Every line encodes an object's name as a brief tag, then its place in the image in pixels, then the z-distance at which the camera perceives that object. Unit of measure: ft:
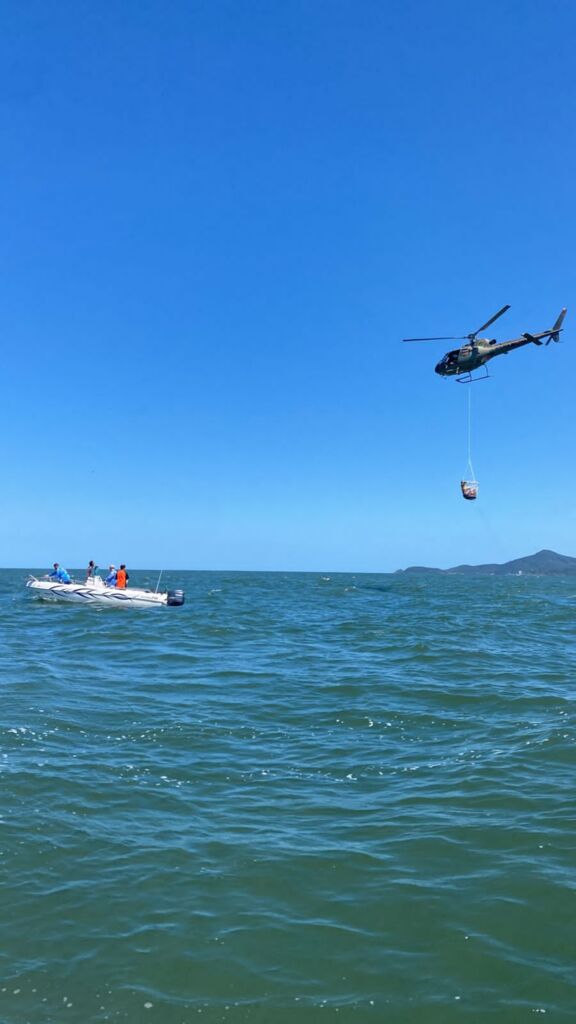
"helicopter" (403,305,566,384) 133.13
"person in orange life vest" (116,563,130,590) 129.08
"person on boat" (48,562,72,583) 134.10
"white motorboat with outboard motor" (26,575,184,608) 128.67
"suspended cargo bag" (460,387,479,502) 149.18
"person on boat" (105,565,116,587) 131.23
